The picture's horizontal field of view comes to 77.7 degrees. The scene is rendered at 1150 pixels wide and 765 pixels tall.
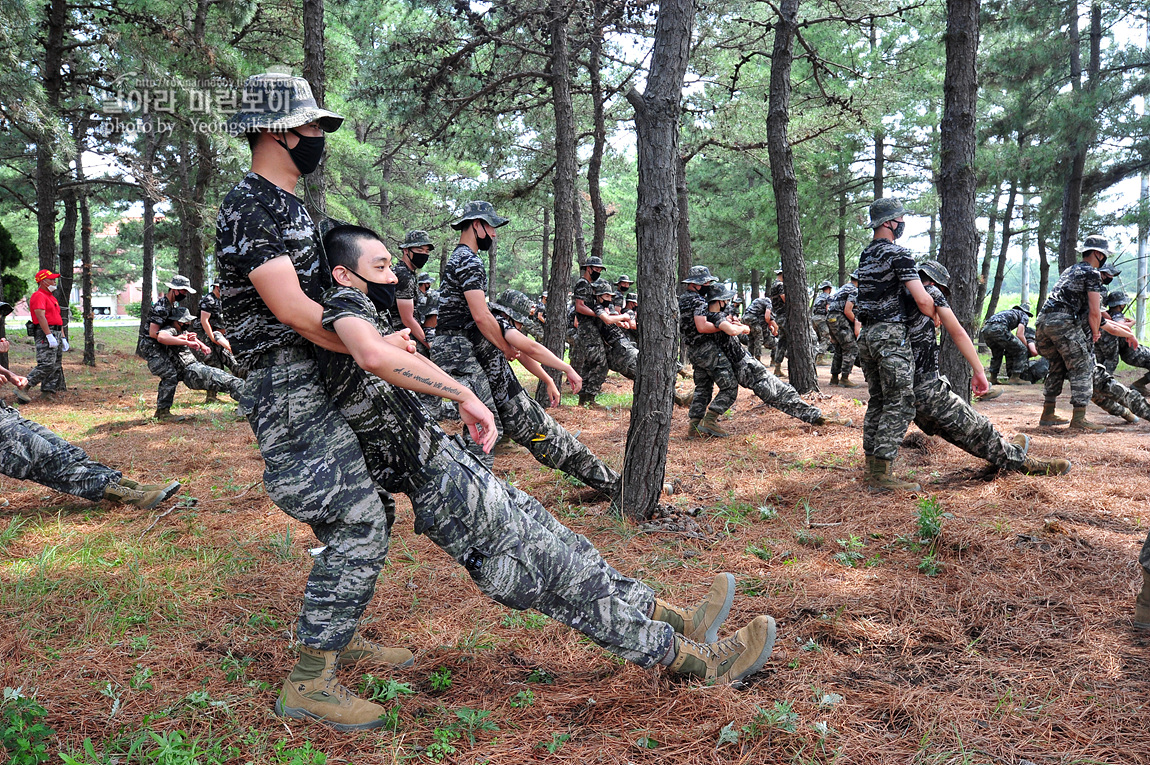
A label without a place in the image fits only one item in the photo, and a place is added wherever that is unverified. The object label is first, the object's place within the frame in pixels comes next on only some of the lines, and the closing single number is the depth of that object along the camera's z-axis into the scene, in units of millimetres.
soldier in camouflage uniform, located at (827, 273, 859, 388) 12523
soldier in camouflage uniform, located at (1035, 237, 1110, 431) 8320
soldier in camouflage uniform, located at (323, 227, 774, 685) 2691
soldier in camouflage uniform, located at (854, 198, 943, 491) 5652
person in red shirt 11344
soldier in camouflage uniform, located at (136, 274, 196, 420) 9648
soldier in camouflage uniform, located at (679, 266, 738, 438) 8641
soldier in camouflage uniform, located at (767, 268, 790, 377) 15742
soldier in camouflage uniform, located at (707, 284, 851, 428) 8523
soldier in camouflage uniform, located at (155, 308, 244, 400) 9616
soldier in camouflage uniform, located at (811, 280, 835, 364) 16281
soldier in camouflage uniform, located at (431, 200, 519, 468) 5352
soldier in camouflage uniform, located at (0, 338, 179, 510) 5043
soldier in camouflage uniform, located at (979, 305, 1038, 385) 13328
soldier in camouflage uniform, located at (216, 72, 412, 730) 2648
